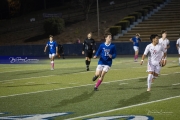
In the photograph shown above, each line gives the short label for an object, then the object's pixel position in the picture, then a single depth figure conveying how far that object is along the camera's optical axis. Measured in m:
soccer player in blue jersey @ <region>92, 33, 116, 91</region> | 17.20
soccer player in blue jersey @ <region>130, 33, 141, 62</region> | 35.56
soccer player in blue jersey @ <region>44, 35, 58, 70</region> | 28.59
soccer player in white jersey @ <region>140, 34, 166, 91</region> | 16.55
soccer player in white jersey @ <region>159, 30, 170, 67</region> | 25.70
